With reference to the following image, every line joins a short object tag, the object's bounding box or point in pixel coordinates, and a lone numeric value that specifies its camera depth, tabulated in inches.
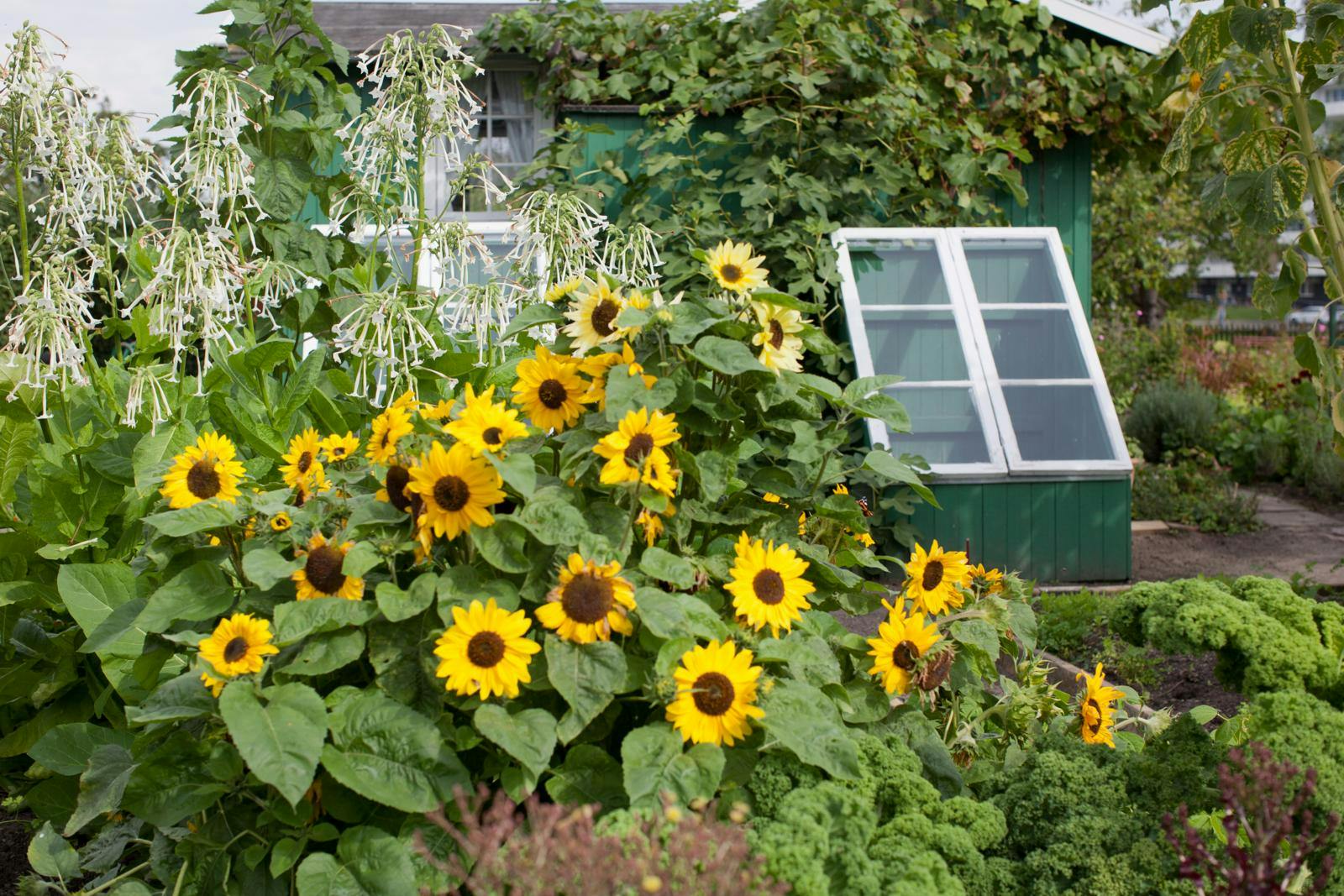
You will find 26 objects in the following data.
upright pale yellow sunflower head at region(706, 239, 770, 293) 72.0
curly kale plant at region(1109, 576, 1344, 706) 85.4
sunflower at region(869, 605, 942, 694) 75.9
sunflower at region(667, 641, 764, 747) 62.2
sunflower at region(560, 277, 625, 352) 71.4
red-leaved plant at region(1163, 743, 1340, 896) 50.4
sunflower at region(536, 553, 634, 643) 61.8
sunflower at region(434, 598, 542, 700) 60.1
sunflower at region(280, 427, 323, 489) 75.0
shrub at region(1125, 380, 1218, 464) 345.1
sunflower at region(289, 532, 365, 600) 65.2
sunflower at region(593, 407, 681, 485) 64.2
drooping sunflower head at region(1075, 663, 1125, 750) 83.0
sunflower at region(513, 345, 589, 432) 72.2
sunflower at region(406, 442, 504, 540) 63.6
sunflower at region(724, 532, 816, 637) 67.4
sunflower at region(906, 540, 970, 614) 81.0
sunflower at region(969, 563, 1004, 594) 89.7
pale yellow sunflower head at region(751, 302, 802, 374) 71.0
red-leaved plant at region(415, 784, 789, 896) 43.6
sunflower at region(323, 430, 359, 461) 78.5
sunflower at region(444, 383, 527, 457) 65.0
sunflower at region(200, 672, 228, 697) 60.7
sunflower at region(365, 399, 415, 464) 72.8
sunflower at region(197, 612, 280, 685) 60.9
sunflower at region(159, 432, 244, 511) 72.3
